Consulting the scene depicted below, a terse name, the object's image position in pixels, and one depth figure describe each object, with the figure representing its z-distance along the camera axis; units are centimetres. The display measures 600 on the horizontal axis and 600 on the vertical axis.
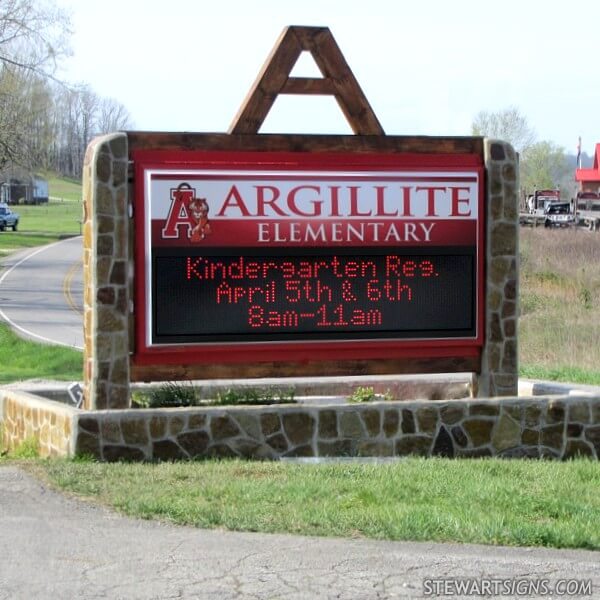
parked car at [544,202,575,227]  6981
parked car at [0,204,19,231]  7844
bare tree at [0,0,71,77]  4531
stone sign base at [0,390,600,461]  1135
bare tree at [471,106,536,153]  10800
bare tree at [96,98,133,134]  11978
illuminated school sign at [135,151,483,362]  1209
